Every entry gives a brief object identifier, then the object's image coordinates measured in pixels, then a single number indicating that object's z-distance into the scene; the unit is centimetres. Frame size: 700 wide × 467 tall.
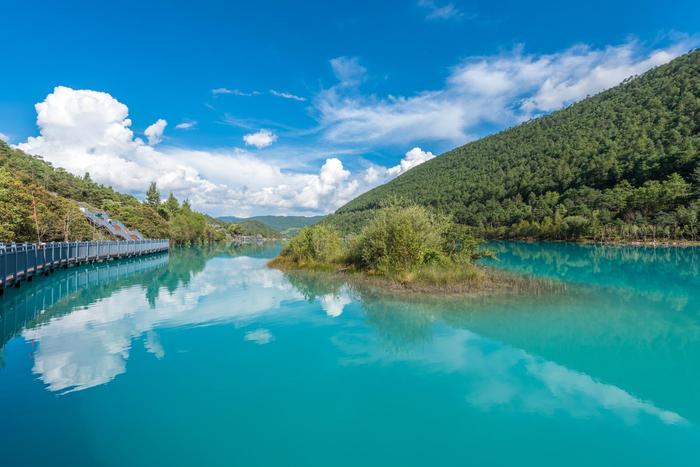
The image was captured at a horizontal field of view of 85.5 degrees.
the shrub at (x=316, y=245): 2853
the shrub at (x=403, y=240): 2034
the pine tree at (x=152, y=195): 12506
